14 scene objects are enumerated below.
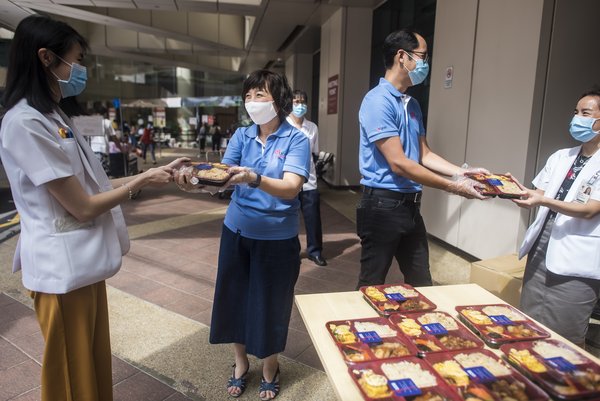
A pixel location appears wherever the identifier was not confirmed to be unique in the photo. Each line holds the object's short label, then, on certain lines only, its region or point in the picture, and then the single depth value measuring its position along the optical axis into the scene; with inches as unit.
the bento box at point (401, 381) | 41.1
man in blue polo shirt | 80.1
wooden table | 44.9
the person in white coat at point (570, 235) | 78.5
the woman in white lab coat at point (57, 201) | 52.8
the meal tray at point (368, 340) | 48.4
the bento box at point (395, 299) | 60.2
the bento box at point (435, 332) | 50.7
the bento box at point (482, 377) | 41.5
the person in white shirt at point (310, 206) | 167.3
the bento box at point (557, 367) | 41.5
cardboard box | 117.3
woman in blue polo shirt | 76.7
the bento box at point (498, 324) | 52.6
